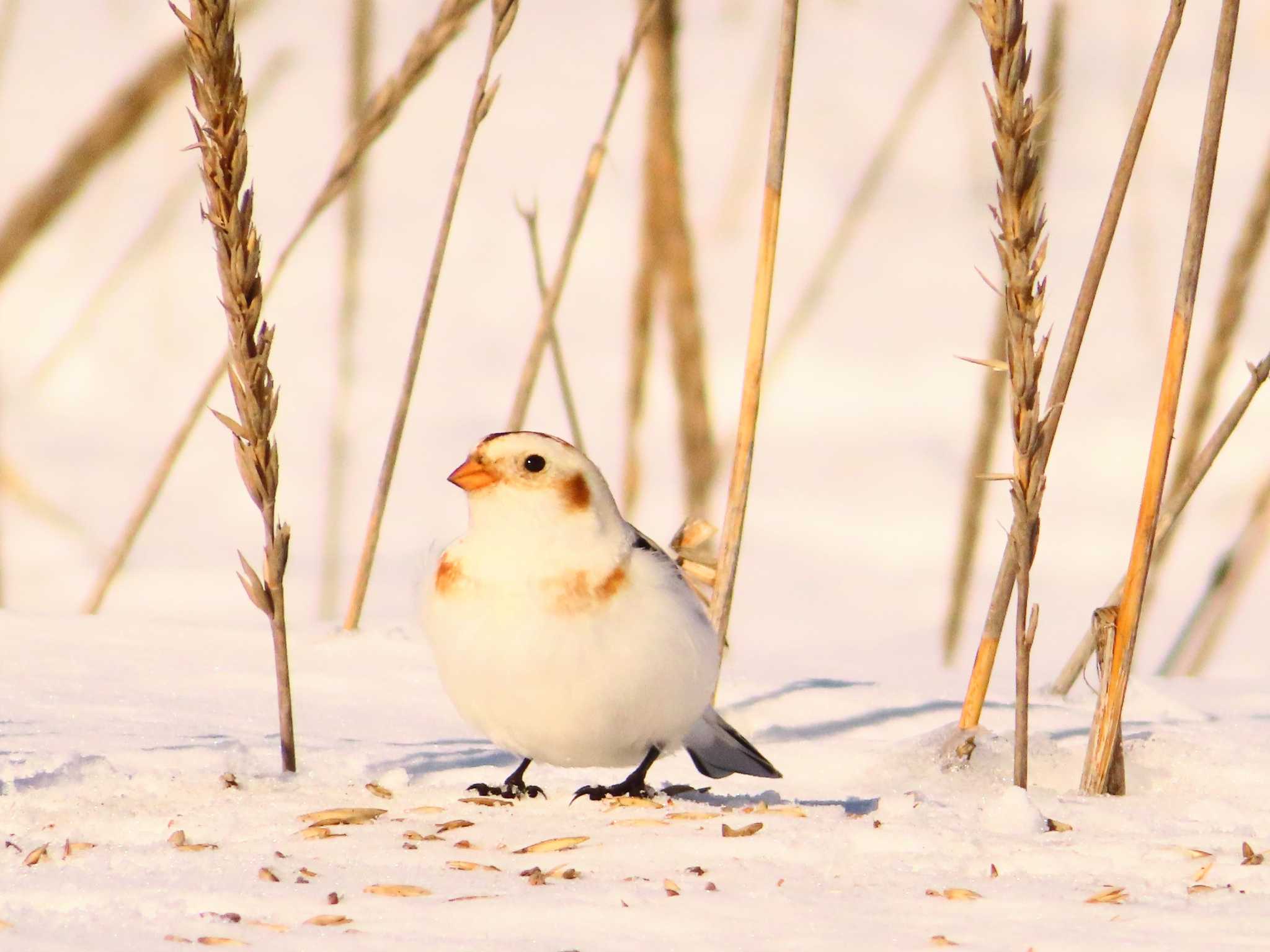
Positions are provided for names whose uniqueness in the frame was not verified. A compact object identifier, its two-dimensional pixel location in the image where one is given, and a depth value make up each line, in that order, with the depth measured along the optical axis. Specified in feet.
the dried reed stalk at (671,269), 25.93
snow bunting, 16.03
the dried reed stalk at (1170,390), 15.94
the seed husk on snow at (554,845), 13.88
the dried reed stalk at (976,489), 27.84
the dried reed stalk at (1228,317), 24.52
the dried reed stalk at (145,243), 26.48
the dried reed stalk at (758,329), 18.16
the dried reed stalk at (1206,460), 18.02
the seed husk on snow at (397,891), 12.44
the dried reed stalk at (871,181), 26.48
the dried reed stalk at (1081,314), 15.70
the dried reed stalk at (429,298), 19.04
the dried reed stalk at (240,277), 14.19
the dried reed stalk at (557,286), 23.15
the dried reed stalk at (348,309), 28.22
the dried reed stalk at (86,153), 23.97
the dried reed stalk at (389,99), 19.79
